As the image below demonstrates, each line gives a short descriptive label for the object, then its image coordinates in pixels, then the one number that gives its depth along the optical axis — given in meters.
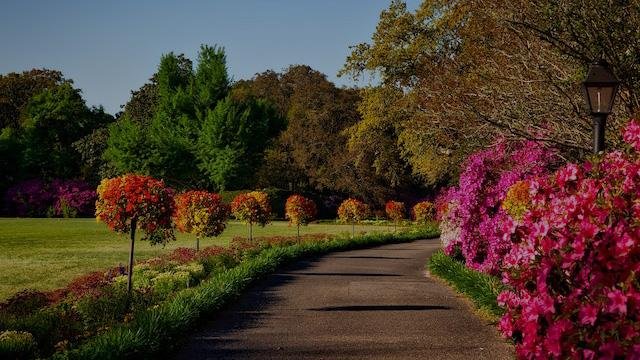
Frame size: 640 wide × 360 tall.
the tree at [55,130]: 62.88
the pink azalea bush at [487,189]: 15.24
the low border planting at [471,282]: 11.06
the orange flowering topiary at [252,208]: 27.92
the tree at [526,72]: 11.86
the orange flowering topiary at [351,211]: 35.12
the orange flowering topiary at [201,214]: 22.28
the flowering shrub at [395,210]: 40.88
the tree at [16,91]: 74.94
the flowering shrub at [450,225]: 17.62
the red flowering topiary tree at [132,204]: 13.98
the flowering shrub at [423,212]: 42.28
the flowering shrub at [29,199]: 56.62
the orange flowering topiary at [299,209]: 30.81
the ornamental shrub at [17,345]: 8.44
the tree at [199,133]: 59.25
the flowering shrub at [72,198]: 56.56
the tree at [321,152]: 58.81
